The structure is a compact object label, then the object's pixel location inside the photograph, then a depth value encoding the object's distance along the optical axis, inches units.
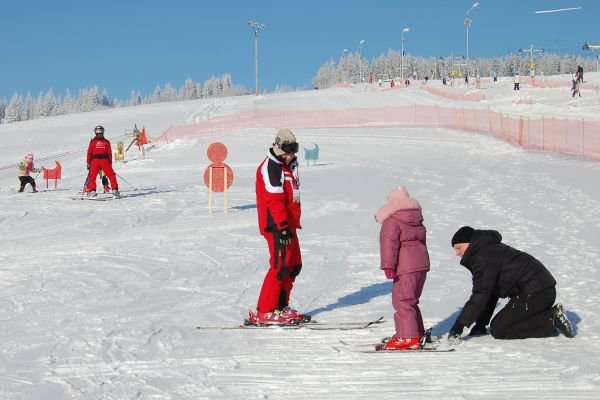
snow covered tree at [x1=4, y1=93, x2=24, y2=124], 7322.8
